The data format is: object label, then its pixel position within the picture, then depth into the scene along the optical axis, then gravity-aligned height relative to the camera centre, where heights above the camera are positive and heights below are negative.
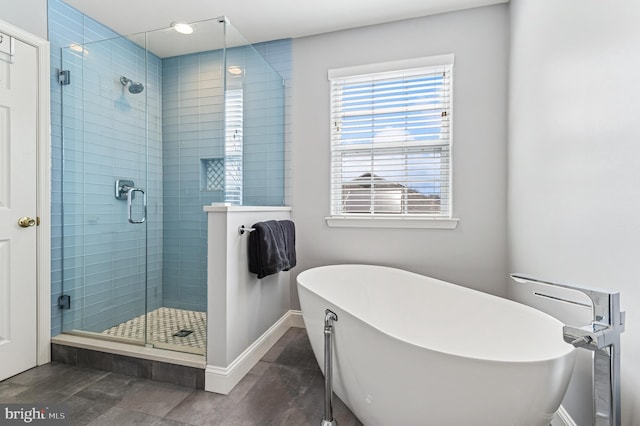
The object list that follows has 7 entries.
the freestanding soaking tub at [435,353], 1.02 -0.61
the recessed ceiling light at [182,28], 2.08 +1.20
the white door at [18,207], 1.93 +0.01
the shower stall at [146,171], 2.06 +0.27
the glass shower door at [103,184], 2.26 +0.18
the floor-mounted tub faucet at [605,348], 0.86 -0.38
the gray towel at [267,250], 2.06 -0.27
